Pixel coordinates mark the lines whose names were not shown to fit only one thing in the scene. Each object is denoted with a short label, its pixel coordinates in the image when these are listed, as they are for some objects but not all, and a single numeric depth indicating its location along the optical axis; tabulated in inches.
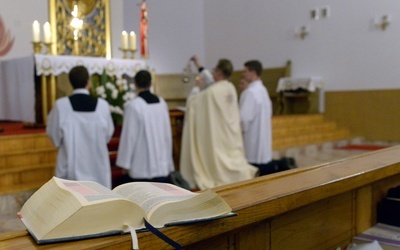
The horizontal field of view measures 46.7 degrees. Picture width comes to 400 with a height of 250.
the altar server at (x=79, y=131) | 145.8
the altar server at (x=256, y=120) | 216.5
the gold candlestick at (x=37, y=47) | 195.0
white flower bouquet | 202.7
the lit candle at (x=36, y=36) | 183.5
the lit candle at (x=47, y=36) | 154.1
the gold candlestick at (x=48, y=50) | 184.7
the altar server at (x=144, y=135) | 170.4
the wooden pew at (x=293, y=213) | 40.1
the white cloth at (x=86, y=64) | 210.1
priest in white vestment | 215.8
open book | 35.9
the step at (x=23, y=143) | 177.7
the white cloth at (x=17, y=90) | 216.1
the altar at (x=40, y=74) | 212.1
